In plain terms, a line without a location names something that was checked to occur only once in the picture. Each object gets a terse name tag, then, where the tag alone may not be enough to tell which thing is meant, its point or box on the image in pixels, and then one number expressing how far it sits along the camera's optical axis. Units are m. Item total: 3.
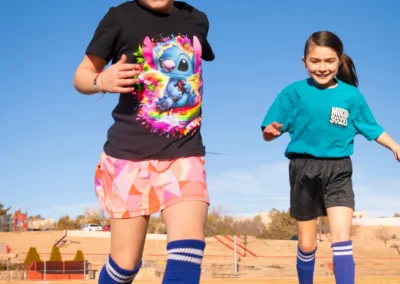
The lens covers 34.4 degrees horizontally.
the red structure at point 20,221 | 63.67
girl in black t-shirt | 3.47
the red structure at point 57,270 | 29.14
